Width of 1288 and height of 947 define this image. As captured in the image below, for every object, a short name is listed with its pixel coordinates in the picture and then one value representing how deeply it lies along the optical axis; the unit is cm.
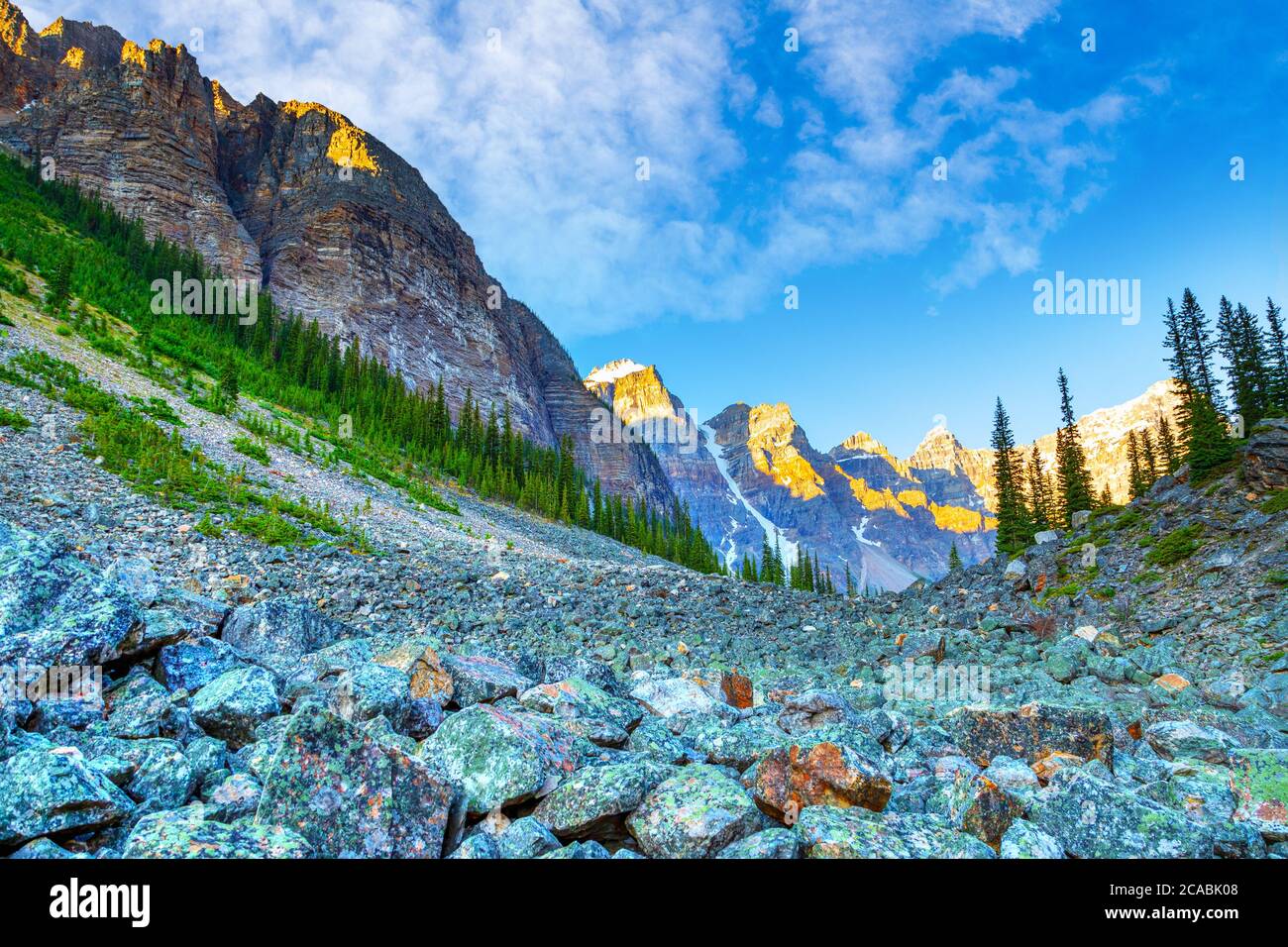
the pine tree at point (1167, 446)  5028
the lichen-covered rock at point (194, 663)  592
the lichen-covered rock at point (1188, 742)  702
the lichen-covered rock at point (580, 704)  641
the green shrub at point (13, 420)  2007
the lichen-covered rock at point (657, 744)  557
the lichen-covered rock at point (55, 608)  511
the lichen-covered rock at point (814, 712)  772
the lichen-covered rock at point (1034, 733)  664
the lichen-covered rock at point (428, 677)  676
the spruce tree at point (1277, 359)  4216
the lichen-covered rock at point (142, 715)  448
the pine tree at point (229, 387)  3912
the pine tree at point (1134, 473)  5492
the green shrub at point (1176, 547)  2711
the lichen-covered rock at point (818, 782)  435
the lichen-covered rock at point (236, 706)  509
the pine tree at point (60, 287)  3818
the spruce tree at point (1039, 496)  5607
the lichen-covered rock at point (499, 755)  426
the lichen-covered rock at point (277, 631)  898
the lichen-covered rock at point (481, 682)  695
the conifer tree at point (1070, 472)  5228
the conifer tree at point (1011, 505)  5253
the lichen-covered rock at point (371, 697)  557
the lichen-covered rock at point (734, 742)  569
